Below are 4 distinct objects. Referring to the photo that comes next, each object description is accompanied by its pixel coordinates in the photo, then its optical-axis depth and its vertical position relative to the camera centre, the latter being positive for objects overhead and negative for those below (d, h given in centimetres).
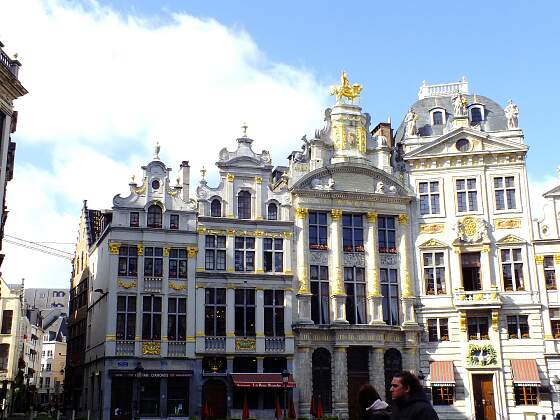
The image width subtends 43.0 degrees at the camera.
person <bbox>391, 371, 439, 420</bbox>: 668 -10
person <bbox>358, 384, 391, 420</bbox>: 850 -20
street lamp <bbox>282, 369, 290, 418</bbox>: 3769 +23
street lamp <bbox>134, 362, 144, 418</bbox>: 3486 -25
